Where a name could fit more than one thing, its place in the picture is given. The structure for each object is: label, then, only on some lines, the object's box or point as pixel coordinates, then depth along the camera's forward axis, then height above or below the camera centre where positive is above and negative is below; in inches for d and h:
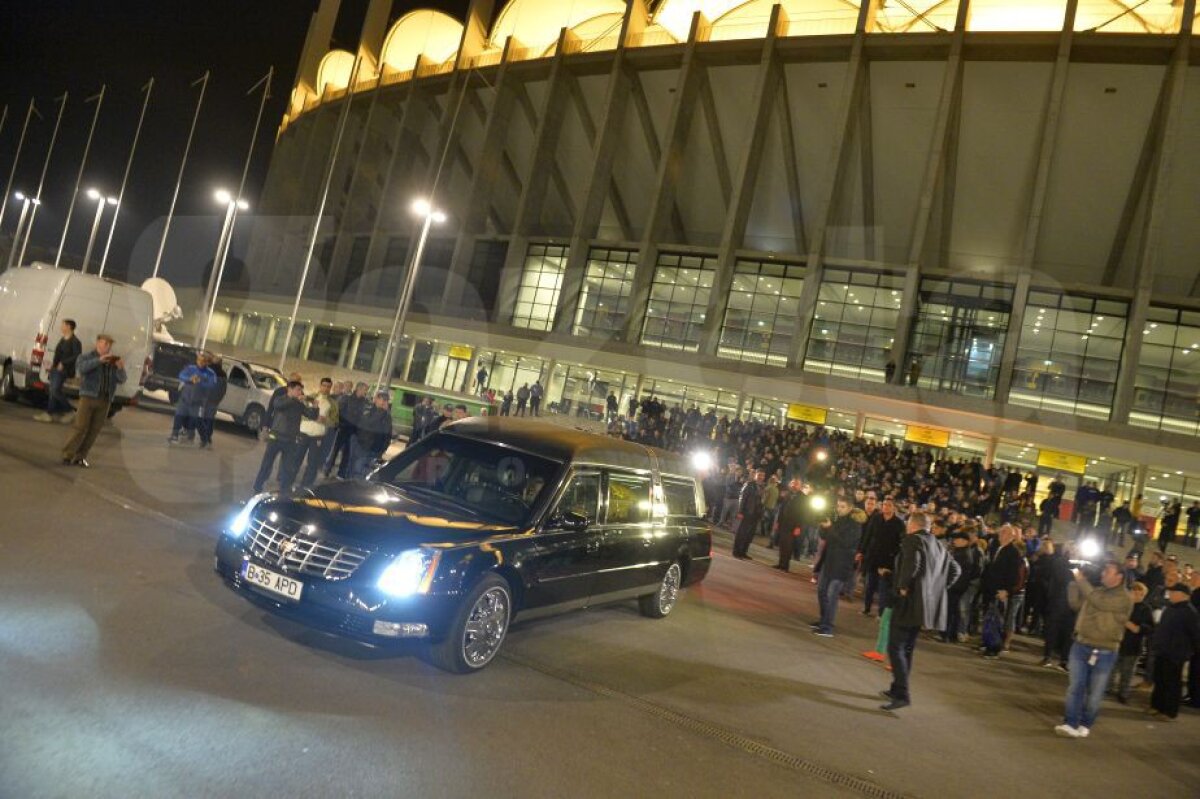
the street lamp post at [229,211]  1270.9 +267.5
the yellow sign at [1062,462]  1069.8 +120.9
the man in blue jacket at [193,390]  521.7 -24.3
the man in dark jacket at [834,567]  366.6 -33.9
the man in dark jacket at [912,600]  265.0 -30.1
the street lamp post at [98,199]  1487.8 +277.7
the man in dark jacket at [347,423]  509.0 -23.0
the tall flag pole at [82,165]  1619.1 +366.3
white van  508.1 +7.5
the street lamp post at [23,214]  1771.0 +241.1
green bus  1049.0 +9.3
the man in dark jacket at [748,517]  611.5 -31.6
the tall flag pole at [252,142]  1402.6 +451.6
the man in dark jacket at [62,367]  467.2 -25.3
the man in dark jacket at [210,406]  533.6 -33.9
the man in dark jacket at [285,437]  408.5 -33.3
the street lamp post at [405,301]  1013.0 +140.5
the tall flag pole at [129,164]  1577.3 +378.8
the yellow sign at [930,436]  1176.2 +126.1
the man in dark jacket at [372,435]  498.6 -26.4
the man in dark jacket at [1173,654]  340.8 -37.2
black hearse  190.7 -36.6
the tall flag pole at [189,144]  1509.6 +427.9
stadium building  1114.1 +504.5
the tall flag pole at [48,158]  1712.6 +386.9
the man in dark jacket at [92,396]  370.9 -30.3
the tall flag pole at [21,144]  1784.0 +414.8
